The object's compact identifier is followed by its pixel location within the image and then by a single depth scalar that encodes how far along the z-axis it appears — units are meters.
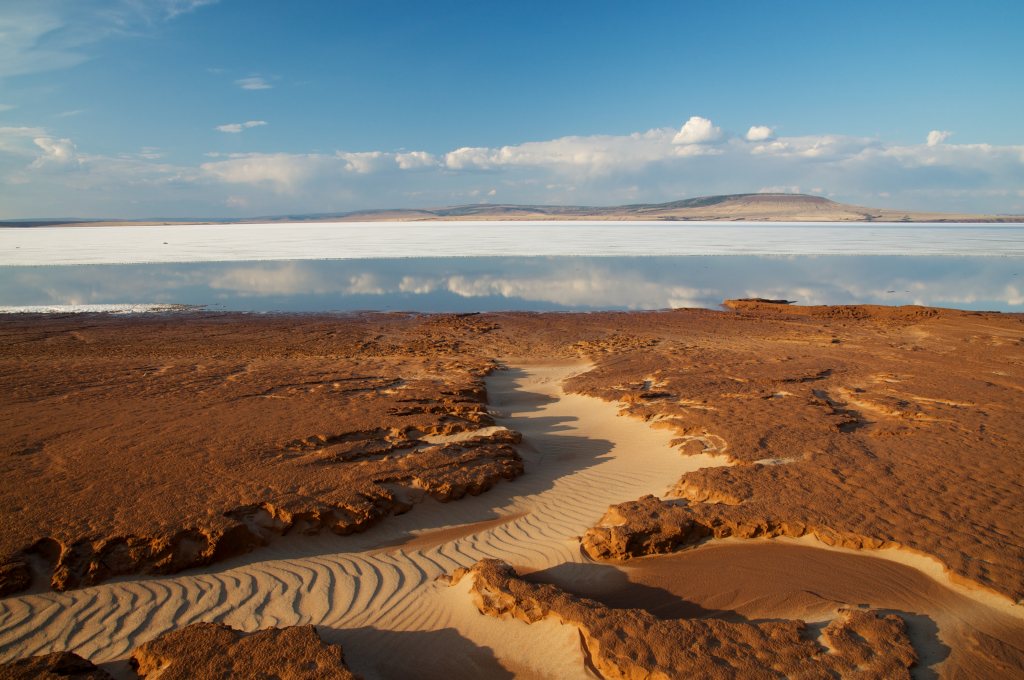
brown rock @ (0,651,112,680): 3.19
